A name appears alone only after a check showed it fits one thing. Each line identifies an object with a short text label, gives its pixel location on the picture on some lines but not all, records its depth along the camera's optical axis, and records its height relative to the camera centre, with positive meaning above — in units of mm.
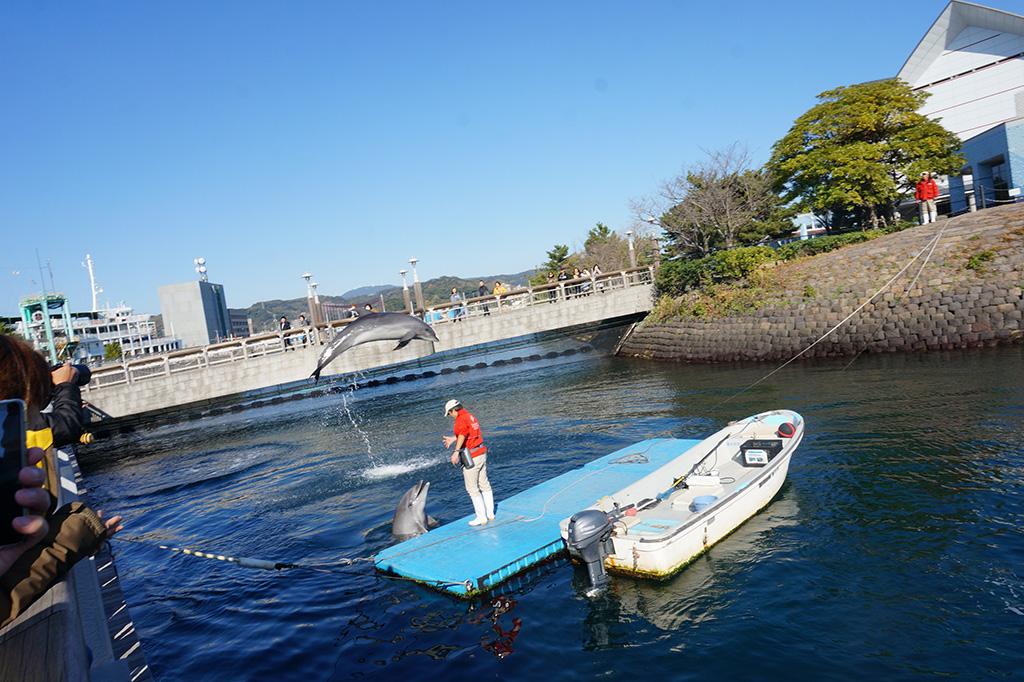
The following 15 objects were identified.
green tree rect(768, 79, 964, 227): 30422 +5164
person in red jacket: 28422 +2359
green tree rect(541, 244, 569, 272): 63344 +4567
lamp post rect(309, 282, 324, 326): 27098 +1202
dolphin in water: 10719 -3194
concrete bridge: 25219 -595
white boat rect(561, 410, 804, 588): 8227 -3204
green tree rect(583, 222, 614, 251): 69250 +6515
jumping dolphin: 15062 -27
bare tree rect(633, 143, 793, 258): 35656 +3777
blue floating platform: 8641 -3376
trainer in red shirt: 9398 -1976
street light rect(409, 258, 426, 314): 28031 +1547
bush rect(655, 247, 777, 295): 28812 +512
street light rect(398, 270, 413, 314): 28325 +1276
